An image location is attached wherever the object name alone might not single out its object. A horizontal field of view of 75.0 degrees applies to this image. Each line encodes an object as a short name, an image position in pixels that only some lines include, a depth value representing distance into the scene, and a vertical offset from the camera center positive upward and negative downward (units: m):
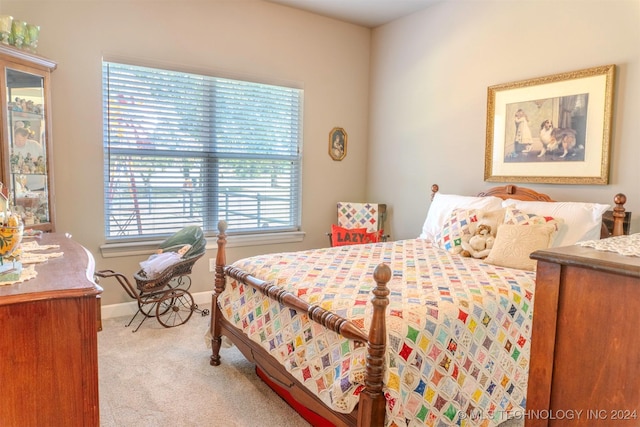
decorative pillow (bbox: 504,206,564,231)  2.65 -0.20
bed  1.60 -0.63
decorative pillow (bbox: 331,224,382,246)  4.18 -0.52
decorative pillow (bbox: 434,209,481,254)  2.99 -0.30
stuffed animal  2.81 -0.38
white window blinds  3.47 +0.25
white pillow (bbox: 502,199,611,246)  2.59 -0.20
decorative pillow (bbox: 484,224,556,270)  2.52 -0.34
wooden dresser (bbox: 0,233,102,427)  1.19 -0.52
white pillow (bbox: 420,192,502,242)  3.20 -0.15
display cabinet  2.56 +0.26
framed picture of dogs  2.82 +0.45
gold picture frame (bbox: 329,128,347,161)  4.54 +0.44
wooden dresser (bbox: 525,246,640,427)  0.85 -0.33
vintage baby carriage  3.17 -0.79
